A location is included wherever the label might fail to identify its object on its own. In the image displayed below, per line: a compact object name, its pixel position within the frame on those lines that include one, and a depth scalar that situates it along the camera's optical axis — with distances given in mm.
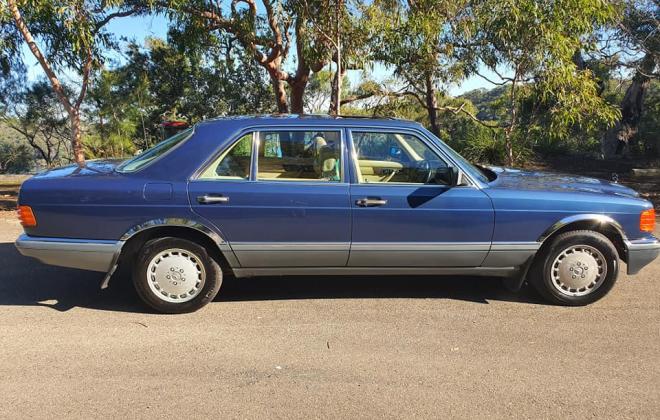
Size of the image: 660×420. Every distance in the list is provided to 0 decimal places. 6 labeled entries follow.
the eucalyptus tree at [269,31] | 8625
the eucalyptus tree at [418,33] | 8227
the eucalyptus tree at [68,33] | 7848
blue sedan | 4270
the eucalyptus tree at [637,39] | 10555
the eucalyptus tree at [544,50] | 7668
